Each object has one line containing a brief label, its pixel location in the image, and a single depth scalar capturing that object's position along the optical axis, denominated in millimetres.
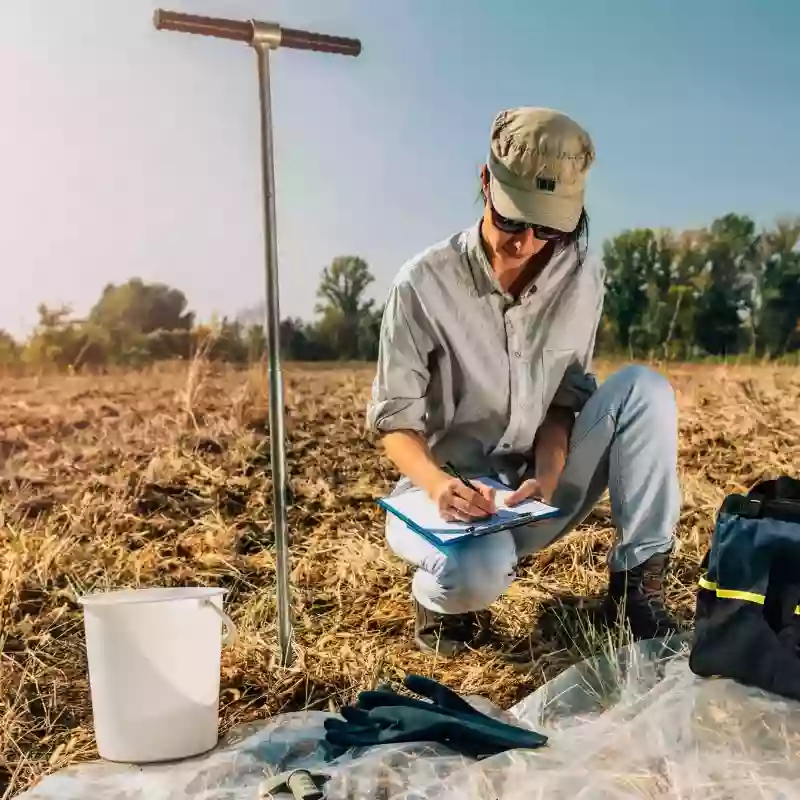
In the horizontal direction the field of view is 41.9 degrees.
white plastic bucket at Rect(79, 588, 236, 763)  1572
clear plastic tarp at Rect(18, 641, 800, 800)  1286
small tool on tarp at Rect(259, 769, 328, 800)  1335
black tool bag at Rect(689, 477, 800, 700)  1514
